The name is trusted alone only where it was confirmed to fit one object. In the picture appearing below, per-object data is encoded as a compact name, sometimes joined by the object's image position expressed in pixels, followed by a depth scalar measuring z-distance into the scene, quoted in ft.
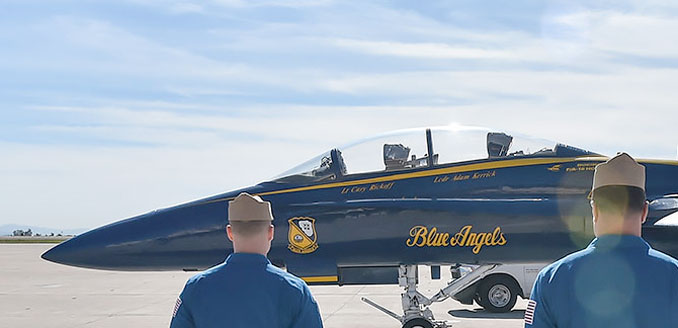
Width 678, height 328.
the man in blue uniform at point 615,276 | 10.69
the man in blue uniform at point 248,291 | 12.00
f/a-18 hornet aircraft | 31.60
